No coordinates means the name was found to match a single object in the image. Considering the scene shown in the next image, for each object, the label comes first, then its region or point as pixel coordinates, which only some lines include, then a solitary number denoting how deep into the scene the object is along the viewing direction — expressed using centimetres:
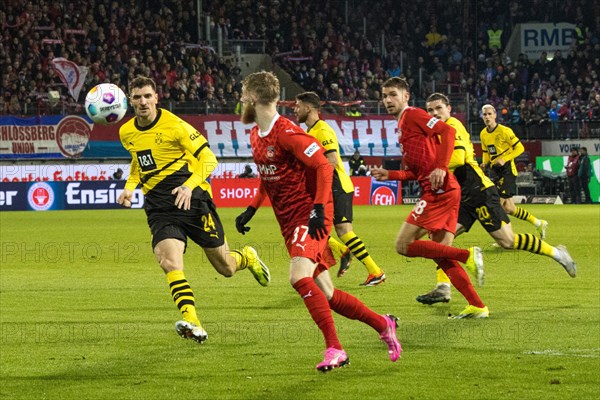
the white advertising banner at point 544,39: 4962
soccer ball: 1617
